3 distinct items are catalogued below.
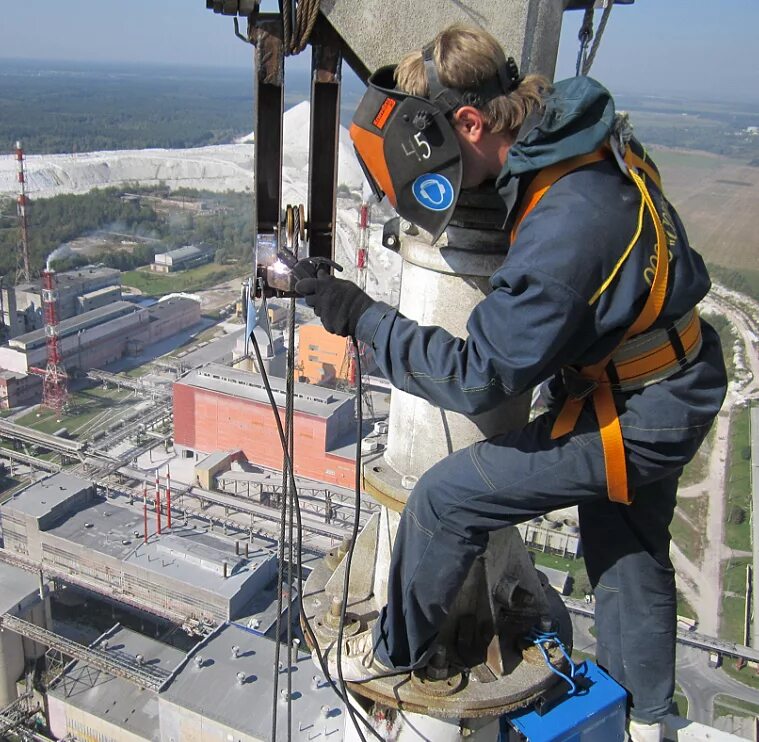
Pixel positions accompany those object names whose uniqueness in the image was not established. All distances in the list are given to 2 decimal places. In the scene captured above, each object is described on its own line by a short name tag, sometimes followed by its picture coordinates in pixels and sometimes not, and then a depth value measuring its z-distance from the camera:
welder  1.01
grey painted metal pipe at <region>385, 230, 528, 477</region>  1.20
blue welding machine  1.26
